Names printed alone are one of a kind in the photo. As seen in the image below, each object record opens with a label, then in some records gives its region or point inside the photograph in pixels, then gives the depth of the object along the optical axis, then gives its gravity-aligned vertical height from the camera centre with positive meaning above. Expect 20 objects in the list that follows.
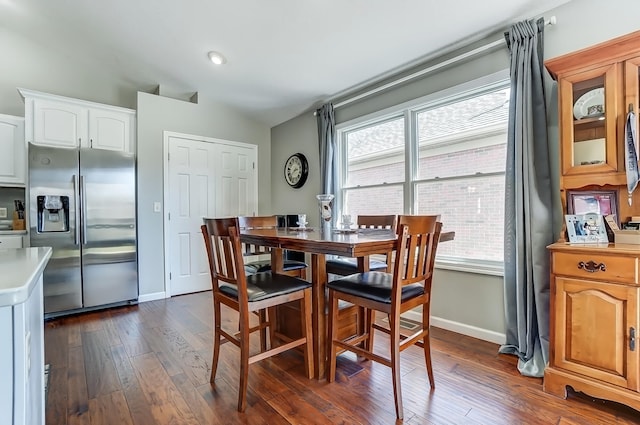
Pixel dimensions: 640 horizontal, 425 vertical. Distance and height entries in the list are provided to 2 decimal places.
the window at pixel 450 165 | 2.50 +0.42
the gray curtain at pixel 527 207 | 2.02 +0.03
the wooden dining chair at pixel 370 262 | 2.39 -0.39
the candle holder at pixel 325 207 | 2.38 +0.04
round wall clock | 4.21 +0.59
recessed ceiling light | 3.26 +1.63
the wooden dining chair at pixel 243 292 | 1.65 -0.45
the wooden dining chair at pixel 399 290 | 1.55 -0.43
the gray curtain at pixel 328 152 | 3.70 +0.71
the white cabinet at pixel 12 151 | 3.18 +0.65
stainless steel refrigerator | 3.06 -0.10
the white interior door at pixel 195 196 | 3.93 +0.22
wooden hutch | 1.55 -0.25
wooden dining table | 1.46 -0.17
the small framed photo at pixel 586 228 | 1.77 -0.10
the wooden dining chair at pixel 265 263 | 2.48 -0.42
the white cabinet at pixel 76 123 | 3.10 +0.96
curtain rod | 2.34 +1.25
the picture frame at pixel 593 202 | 1.86 +0.05
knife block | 3.32 -0.10
